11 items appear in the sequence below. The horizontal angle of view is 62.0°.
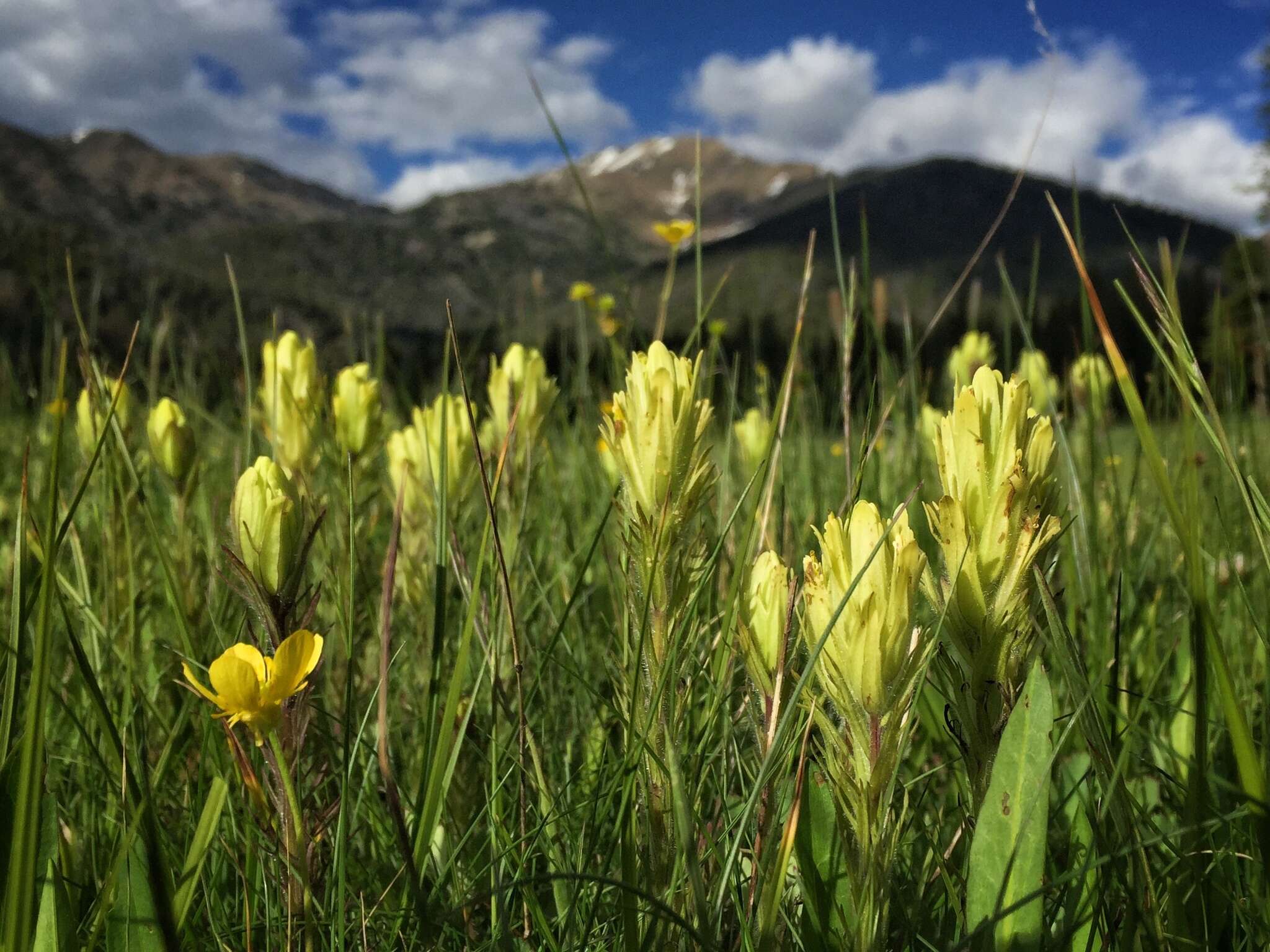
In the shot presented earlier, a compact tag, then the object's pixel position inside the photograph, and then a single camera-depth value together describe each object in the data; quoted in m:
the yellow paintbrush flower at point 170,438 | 0.36
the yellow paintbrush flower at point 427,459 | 0.37
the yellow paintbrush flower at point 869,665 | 0.18
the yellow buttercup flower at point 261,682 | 0.17
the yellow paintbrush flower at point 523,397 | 0.40
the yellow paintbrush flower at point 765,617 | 0.21
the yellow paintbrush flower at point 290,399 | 0.37
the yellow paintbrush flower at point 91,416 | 0.39
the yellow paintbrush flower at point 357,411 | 0.37
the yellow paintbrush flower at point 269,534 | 0.20
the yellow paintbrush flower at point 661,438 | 0.20
